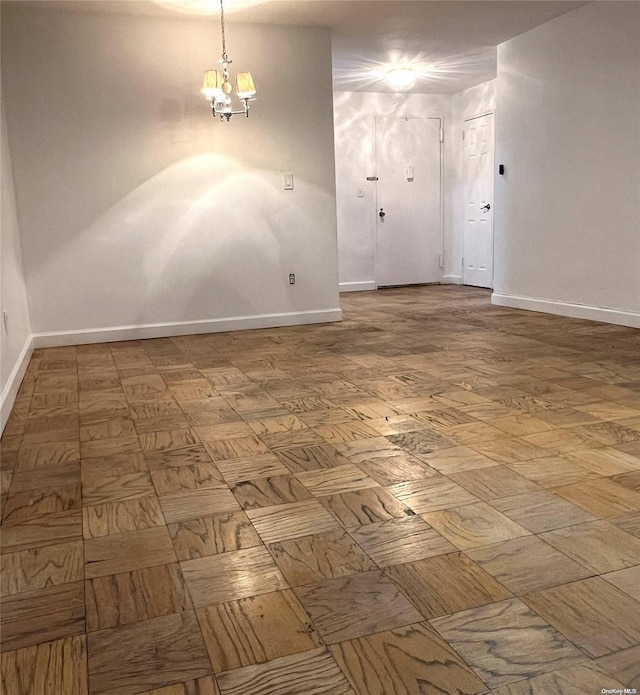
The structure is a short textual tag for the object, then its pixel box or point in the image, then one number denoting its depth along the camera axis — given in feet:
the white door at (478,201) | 23.12
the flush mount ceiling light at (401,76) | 19.93
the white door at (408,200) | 24.66
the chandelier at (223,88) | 12.94
